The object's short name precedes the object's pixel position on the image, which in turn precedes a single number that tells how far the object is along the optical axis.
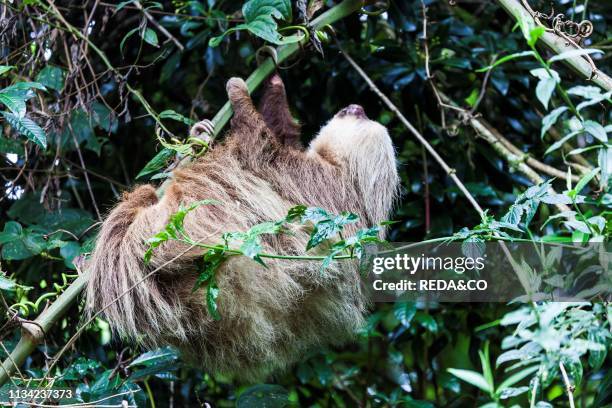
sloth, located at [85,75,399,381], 3.46
